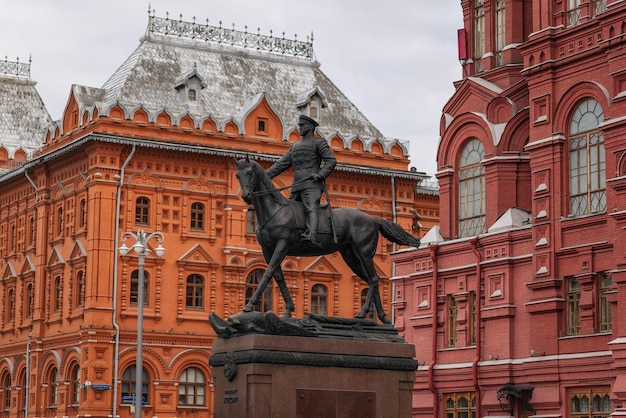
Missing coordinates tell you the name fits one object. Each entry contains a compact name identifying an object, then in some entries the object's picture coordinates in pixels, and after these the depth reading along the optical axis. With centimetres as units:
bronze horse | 2417
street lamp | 4012
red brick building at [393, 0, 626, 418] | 3900
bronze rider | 2464
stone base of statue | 2288
